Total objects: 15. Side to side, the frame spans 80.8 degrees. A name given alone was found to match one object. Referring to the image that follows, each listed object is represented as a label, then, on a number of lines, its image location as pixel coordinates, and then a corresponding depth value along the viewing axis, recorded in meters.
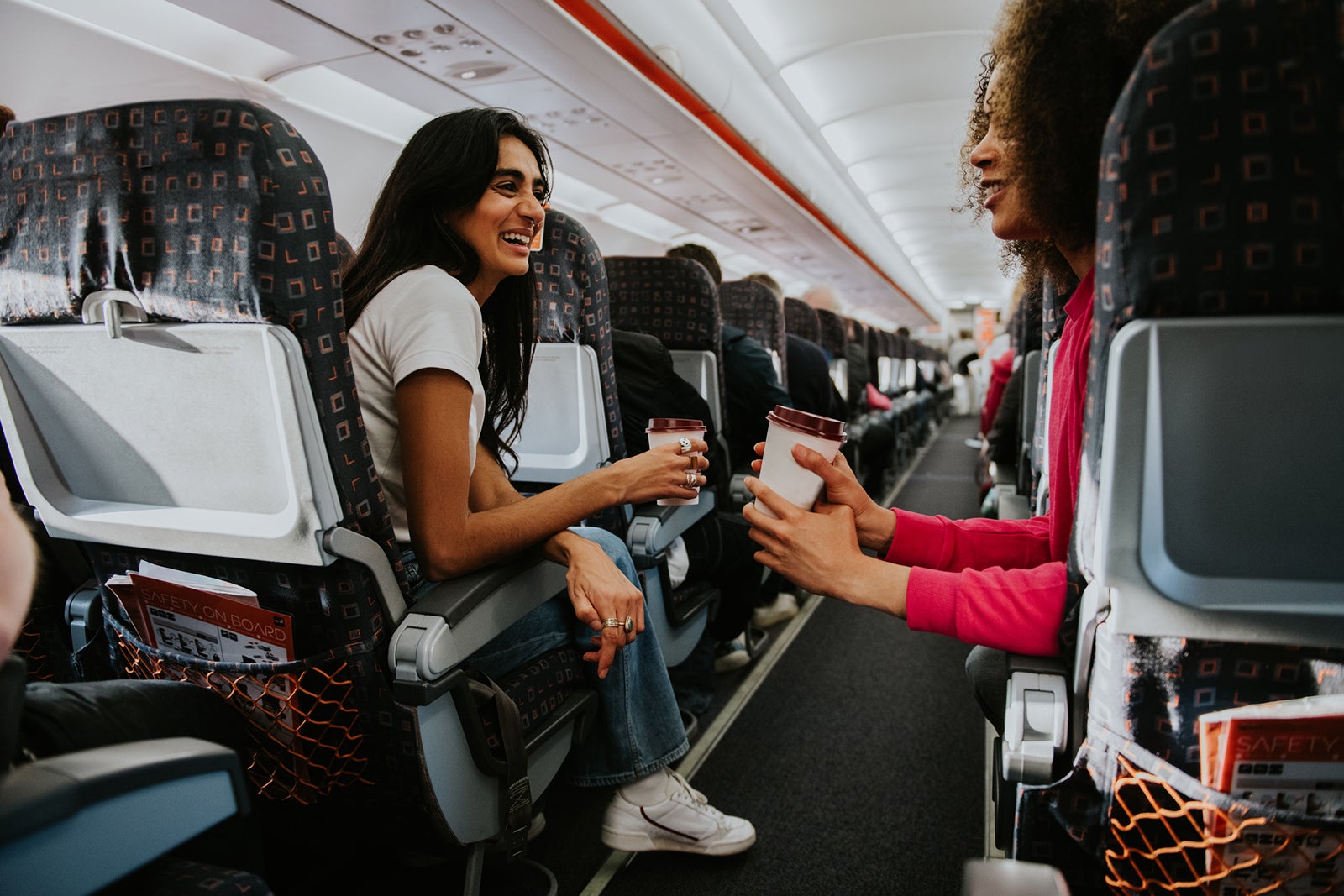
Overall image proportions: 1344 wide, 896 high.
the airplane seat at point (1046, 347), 1.80
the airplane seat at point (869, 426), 5.70
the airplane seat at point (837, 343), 5.38
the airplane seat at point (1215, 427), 0.68
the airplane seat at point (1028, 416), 2.67
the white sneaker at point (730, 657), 2.94
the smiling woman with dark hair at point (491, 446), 1.29
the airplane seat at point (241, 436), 1.02
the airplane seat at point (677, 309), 2.64
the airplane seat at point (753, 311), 3.53
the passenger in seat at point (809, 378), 3.97
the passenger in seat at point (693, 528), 2.40
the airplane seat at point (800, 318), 4.92
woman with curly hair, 0.94
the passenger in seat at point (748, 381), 3.07
